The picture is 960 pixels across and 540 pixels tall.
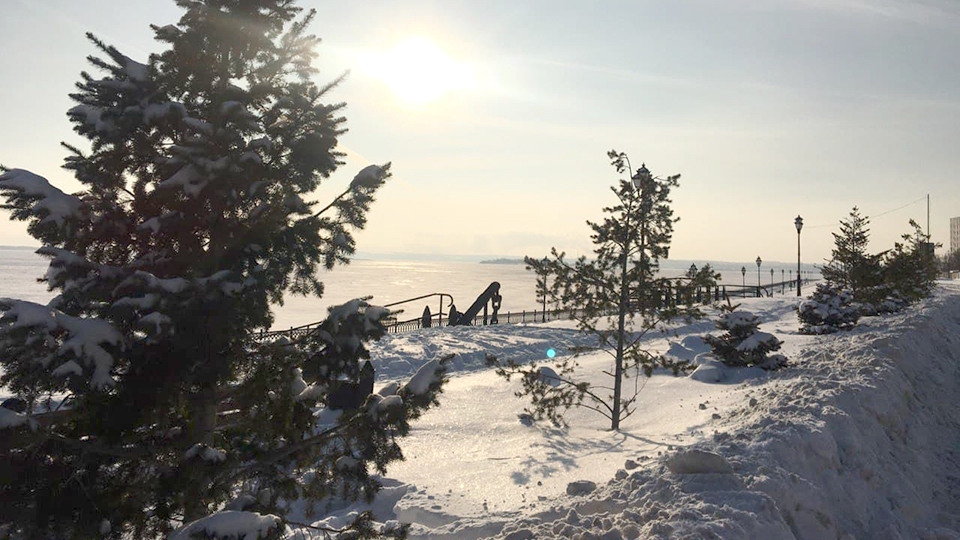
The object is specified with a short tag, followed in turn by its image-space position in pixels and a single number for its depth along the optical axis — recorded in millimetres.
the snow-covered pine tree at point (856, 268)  23795
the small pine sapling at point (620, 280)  9375
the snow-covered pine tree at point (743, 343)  12344
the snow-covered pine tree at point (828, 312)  18578
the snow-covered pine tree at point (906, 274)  25406
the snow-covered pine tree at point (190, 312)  3115
